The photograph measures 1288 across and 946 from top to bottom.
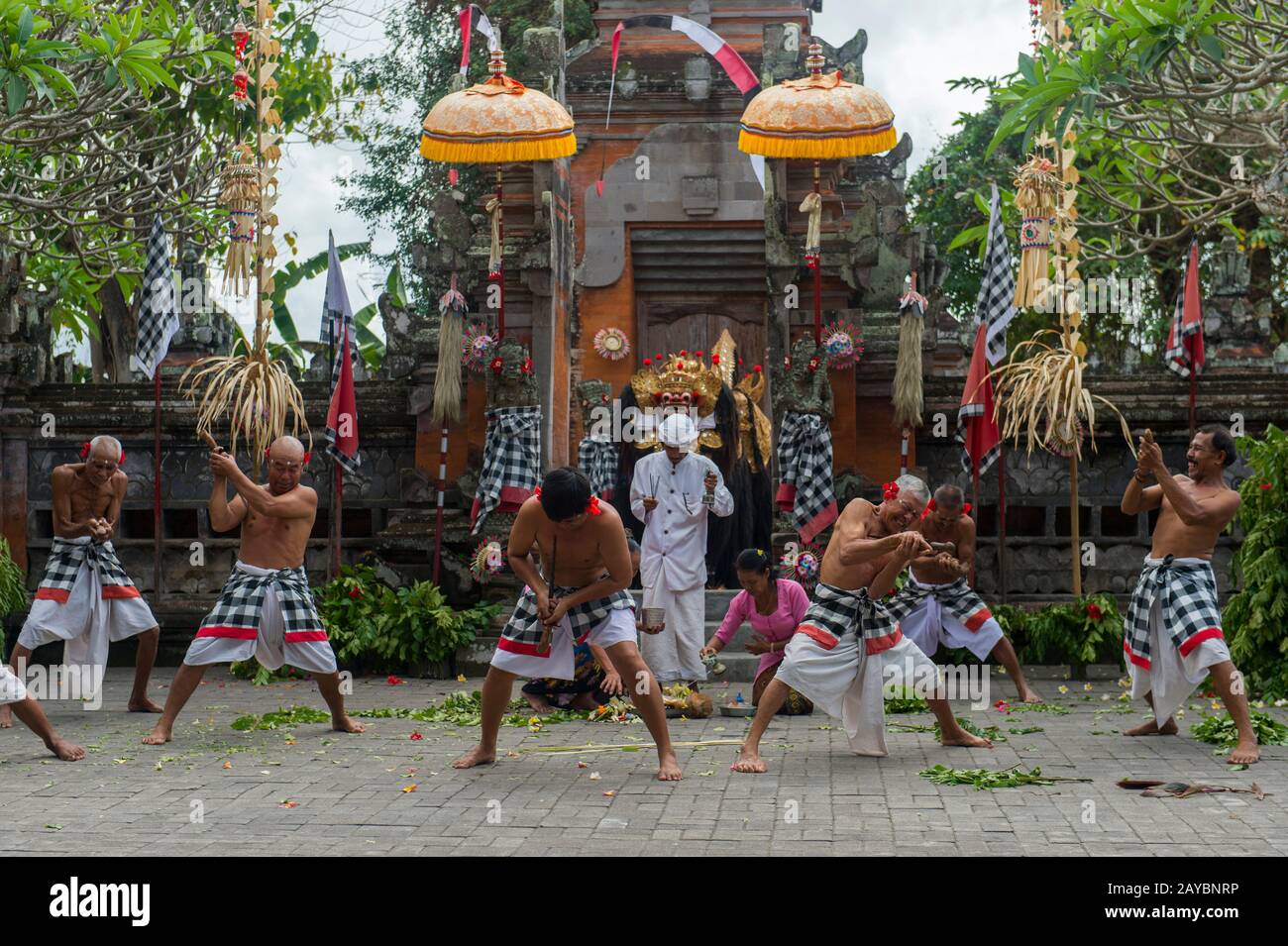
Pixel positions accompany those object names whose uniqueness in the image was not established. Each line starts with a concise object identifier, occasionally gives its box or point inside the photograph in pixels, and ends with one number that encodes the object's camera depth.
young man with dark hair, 8.45
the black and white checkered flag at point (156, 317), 13.57
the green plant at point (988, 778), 8.10
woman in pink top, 10.50
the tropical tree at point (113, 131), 11.34
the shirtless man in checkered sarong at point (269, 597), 9.87
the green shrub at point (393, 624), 13.42
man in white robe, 12.20
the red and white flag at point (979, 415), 13.27
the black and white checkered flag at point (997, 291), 13.39
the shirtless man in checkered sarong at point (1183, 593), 9.26
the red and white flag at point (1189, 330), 13.33
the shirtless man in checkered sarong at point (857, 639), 8.84
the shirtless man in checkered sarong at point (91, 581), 11.16
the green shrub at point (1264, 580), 11.61
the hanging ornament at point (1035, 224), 13.58
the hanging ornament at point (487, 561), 13.62
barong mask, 13.47
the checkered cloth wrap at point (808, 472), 13.45
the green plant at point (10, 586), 13.55
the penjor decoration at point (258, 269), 13.53
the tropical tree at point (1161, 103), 10.07
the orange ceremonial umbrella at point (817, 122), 13.34
